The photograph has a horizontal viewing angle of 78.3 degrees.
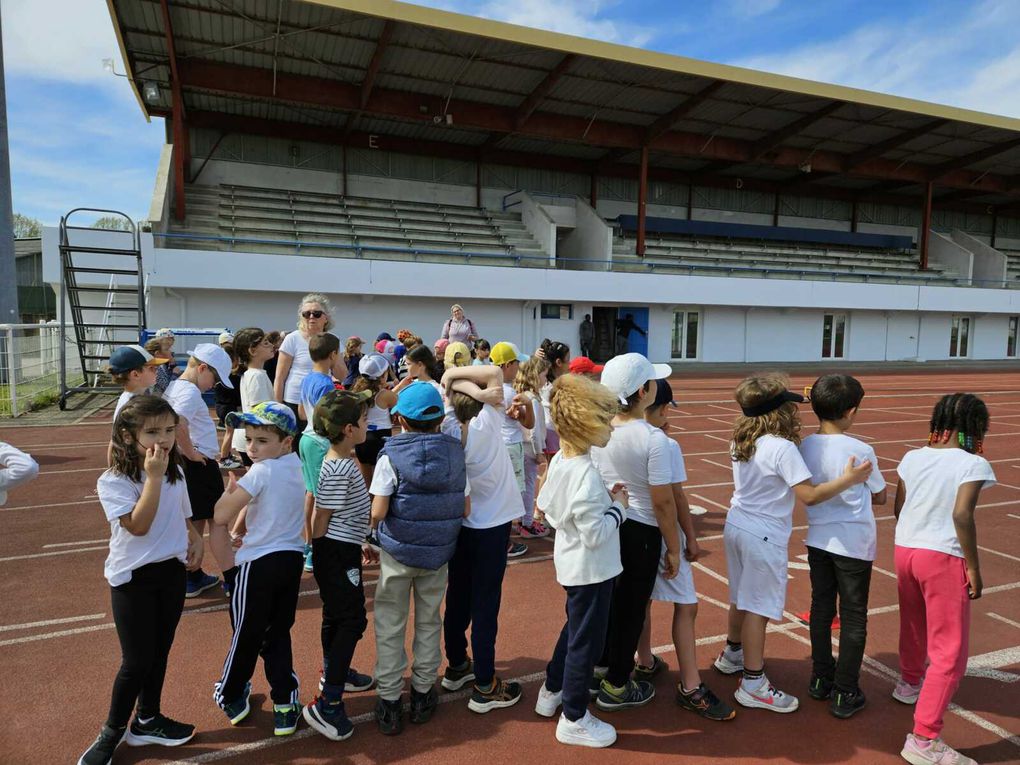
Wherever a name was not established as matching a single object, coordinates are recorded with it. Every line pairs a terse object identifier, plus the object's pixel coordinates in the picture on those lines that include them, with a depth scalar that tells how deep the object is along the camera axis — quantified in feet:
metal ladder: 39.58
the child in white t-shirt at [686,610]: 10.34
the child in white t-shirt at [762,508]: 10.11
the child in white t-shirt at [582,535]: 9.41
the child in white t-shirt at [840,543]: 10.16
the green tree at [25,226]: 185.97
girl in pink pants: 9.22
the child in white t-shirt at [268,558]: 9.50
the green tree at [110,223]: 144.56
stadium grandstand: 61.00
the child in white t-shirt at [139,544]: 8.88
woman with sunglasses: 18.01
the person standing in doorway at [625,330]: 82.02
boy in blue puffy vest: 9.70
